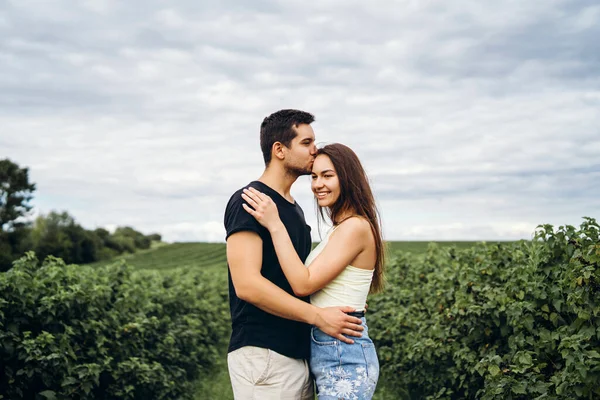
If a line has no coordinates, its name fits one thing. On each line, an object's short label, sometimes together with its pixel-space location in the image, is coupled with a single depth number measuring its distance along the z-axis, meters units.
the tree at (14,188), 47.19
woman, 3.57
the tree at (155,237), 56.66
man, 3.57
